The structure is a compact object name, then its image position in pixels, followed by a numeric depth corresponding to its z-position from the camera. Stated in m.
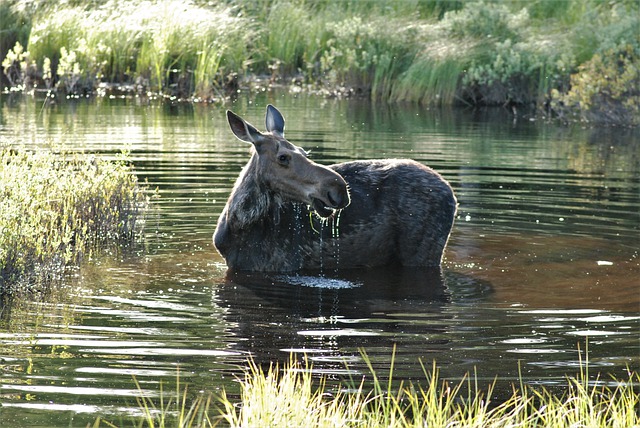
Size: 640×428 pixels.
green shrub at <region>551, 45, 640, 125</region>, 25.10
